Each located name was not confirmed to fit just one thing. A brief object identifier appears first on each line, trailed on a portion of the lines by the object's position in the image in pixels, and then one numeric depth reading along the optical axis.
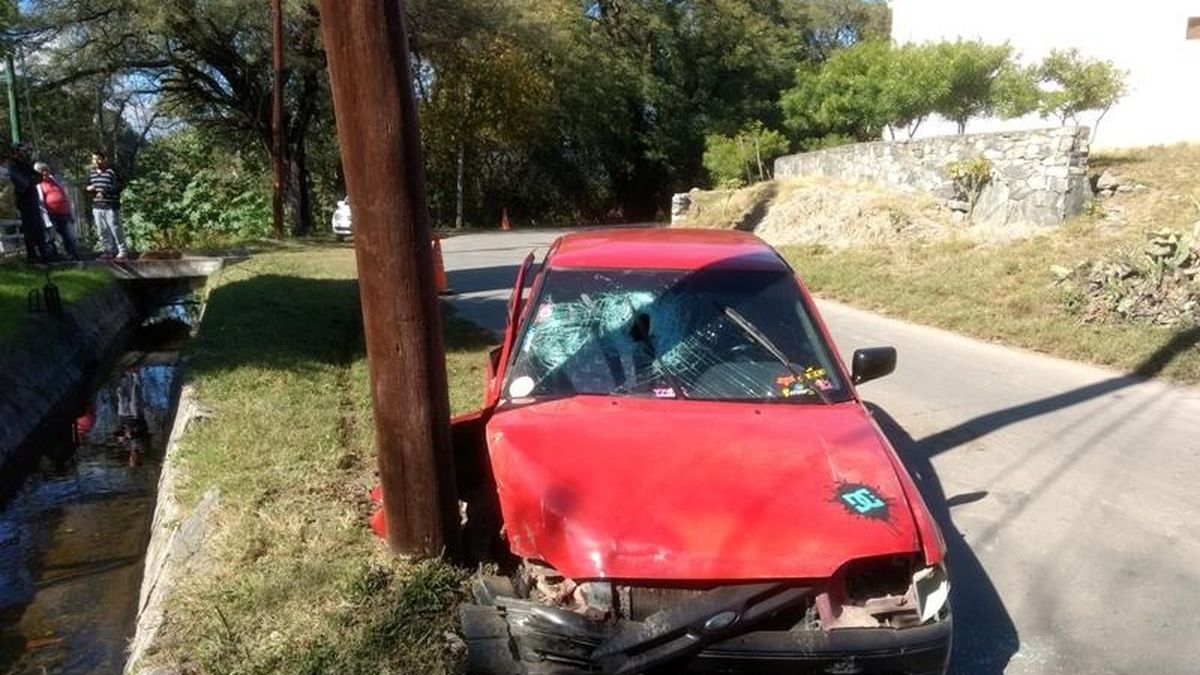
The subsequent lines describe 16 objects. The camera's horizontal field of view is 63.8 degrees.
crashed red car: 3.03
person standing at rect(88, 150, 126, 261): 15.13
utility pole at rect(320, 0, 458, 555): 3.49
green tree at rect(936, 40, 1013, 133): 18.99
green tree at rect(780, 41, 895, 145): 22.64
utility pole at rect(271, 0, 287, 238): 21.70
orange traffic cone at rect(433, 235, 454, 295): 12.77
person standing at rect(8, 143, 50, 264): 13.29
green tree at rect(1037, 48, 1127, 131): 17.75
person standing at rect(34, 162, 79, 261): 14.59
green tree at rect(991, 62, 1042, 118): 18.20
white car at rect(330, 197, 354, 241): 23.81
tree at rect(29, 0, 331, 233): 21.55
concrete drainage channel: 5.02
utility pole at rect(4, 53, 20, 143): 20.30
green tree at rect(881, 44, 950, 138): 19.27
